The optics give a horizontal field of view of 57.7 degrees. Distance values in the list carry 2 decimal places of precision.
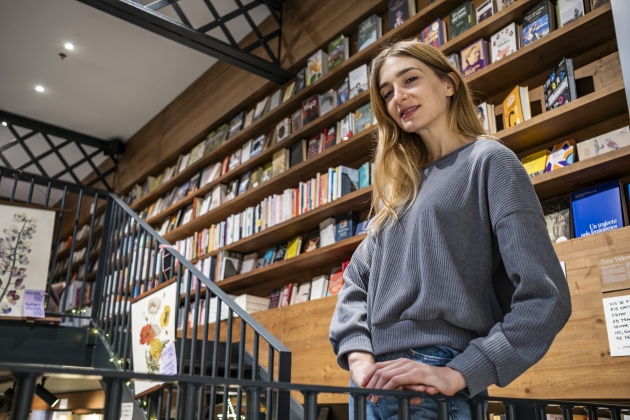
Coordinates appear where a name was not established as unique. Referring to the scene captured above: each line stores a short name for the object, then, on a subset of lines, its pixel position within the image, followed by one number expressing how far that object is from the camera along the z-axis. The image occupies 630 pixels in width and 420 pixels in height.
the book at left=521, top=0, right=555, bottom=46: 2.47
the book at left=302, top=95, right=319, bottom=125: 3.78
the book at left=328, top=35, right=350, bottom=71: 3.72
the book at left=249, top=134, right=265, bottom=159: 4.29
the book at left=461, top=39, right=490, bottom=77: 2.74
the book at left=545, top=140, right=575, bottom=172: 2.32
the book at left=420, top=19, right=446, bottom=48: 3.02
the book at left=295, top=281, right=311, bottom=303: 3.51
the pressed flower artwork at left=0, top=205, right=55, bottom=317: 3.43
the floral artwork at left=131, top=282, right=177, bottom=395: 2.70
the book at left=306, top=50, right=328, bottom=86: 3.88
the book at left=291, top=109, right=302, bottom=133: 3.91
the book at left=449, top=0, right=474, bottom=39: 2.89
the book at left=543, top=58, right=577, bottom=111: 2.32
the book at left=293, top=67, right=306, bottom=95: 4.02
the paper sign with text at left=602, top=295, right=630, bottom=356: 1.80
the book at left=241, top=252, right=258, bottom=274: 4.14
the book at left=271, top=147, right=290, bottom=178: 3.91
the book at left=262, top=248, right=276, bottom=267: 3.91
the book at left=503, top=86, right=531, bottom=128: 2.51
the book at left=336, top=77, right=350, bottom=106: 3.53
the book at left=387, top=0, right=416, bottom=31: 3.25
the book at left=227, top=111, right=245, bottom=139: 4.68
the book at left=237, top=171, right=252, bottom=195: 4.33
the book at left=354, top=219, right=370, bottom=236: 3.16
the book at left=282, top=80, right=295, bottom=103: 4.14
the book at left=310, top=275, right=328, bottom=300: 3.39
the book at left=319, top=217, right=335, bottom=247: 3.37
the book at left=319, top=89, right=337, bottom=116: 3.66
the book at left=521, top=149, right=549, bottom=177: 2.43
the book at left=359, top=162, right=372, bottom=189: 3.17
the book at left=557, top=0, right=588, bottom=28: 2.35
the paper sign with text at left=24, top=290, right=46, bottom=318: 3.41
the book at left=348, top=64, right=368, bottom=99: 3.38
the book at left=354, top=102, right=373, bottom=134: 3.26
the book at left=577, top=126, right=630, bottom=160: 2.16
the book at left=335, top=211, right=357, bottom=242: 3.25
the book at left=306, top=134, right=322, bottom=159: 3.69
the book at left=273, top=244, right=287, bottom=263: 3.83
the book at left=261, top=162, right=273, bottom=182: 4.12
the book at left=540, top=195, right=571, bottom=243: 2.27
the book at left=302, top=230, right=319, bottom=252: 3.55
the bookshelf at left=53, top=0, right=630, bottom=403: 1.94
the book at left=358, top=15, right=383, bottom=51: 3.49
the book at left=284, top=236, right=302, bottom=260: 3.69
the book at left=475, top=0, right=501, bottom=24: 2.79
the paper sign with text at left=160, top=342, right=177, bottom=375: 2.58
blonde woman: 0.84
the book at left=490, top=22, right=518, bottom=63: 2.63
